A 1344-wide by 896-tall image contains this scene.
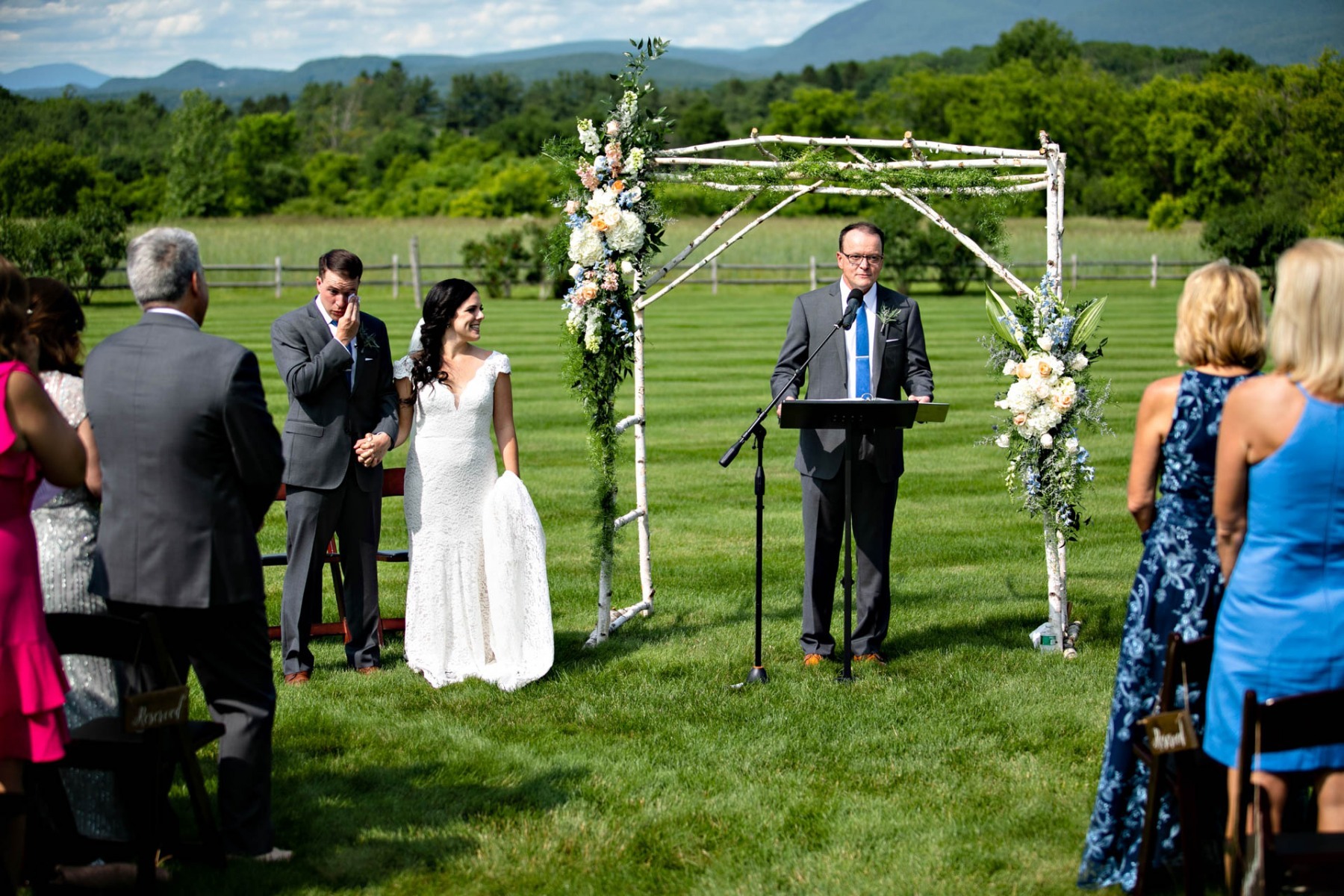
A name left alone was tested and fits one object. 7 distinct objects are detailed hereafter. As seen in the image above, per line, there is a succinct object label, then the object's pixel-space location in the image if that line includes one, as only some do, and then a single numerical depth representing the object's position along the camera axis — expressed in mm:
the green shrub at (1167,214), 70500
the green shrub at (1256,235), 40469
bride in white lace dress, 7344
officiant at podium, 7547
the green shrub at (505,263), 39562
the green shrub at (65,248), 35906
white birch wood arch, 7574
